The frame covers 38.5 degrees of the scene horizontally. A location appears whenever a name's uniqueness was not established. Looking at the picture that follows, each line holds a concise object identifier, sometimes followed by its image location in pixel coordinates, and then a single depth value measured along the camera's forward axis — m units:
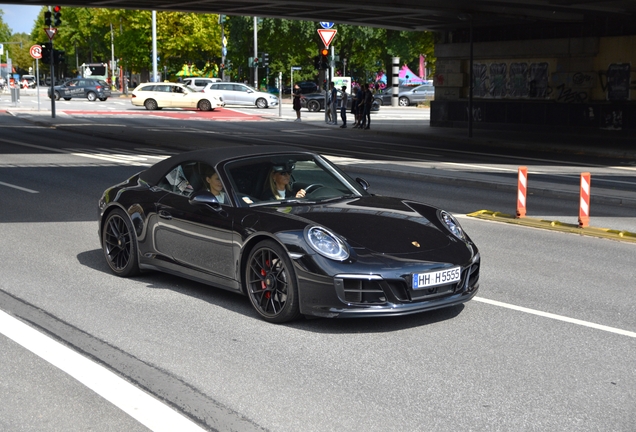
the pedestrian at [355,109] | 38.08
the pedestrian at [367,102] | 37.00
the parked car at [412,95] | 65.69
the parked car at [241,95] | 56.00
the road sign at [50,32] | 38.69
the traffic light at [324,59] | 36.94
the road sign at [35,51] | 45.50
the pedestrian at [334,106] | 39.72
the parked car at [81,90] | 64.62
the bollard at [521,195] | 12.22
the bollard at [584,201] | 11.45
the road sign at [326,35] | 35.22
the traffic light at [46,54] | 39.06
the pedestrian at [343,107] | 38.61
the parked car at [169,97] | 53.00
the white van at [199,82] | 64.94
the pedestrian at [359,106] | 37.56
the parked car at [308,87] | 67.95
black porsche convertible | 6.41
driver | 7.46
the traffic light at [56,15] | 39.16
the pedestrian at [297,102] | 42.78
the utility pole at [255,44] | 70.14
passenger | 7.42
